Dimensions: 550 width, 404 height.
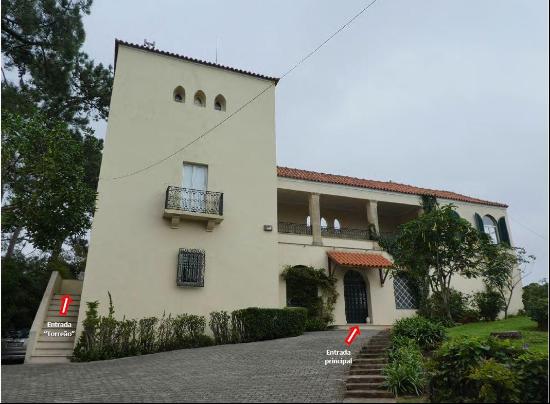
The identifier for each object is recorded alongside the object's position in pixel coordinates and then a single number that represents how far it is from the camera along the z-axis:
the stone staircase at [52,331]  11.51
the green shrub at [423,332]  9.69
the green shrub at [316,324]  16.36
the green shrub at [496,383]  5.91
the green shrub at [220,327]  13.30
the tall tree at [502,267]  14.66
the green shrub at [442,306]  15.56
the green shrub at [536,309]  8.91
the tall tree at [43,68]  11.30
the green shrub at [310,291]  17.62
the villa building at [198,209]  13.68
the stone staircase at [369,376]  6.98
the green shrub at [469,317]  19.10
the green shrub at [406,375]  6.98
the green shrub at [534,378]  5.77
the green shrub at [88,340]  11.35
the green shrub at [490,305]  19.16
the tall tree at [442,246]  13.43
